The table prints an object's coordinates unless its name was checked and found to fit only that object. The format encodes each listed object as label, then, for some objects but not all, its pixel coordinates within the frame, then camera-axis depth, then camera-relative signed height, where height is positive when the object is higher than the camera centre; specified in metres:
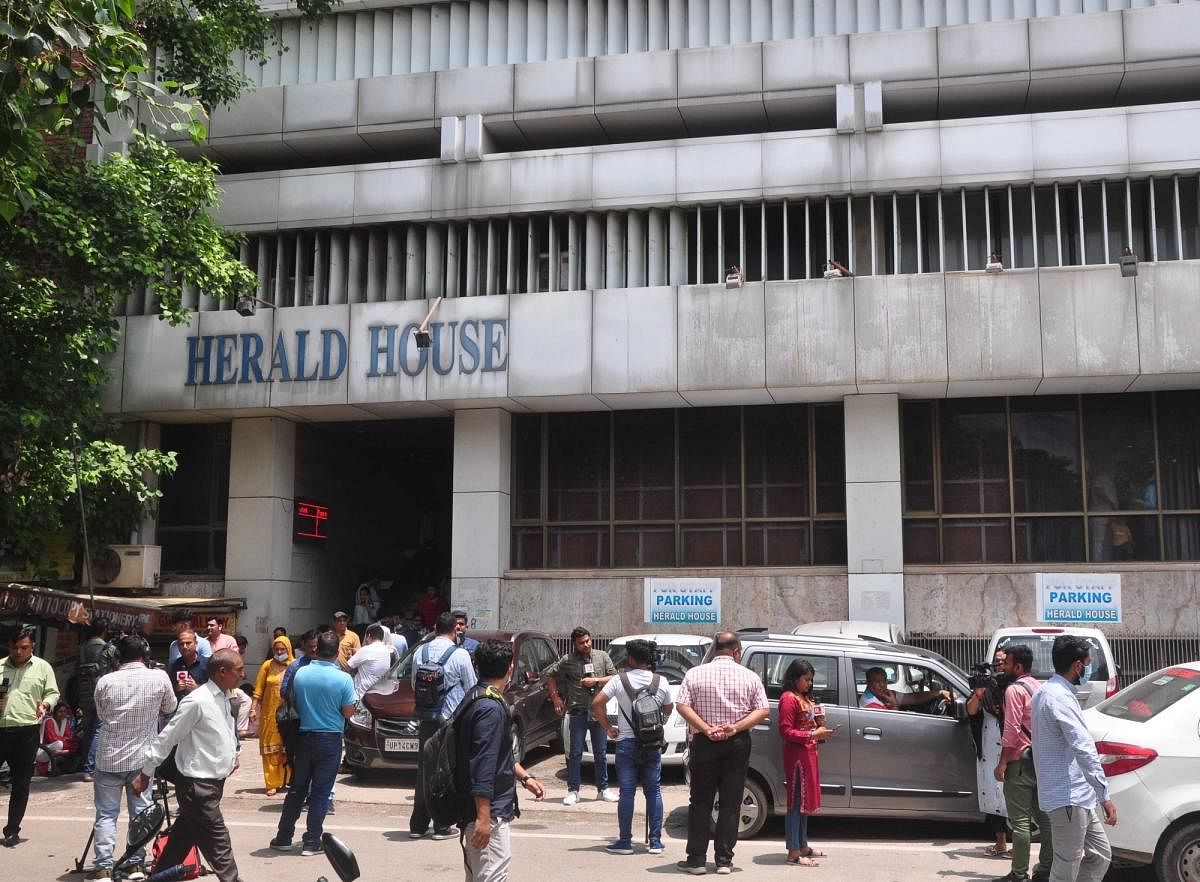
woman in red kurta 8.90 -1.36
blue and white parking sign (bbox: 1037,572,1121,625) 17.41 -0.29
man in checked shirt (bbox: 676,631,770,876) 8.45 -1.18
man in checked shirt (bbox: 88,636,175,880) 8.34 -1.13
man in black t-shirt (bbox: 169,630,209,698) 11.64 -0.77
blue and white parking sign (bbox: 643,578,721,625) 18.66 -0.33
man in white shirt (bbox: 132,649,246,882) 7.16 -1.16
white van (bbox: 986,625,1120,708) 13.01 -0.83
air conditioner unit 20.03 +0.26
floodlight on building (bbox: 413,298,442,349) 18.47 +3.94
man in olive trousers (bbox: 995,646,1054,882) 8.05 -1.31
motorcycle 7.66 -1.72
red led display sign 21.17 +1.11
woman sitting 13.39 -1.88
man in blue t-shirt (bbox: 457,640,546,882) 5.71 -1.01
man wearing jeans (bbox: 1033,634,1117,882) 6.73 -1.23
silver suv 9.73 -1.47
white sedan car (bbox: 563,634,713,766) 12.74 -1.03
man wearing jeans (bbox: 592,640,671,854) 9.36 -1.42
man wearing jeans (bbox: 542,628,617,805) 11.77 -1.27
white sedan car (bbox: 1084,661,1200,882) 7.42 -1.31
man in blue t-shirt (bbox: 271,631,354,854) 9.13 -1.26
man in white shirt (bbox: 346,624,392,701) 12.41 -0.89
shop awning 14.65 -0.35
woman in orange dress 12.15 -1.45
